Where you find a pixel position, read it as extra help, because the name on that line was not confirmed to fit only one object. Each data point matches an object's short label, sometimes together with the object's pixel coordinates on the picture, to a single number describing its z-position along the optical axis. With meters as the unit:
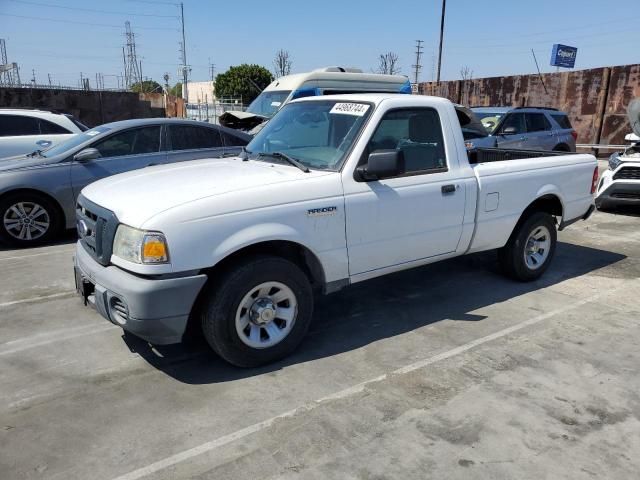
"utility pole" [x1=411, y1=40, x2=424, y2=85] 64.00
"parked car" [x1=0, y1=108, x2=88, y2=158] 9.34
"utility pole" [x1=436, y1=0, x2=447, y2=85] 30.44
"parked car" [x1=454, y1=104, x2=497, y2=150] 10.41
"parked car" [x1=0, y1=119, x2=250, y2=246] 6.78
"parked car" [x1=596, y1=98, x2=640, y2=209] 9.02
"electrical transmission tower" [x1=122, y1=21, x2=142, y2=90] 79.32
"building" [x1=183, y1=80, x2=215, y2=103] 91.27
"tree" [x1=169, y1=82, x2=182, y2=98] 111.69
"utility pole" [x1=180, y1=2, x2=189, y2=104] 52.28
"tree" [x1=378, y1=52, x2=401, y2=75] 50.81
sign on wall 29.55
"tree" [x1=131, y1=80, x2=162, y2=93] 84.65
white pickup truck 3.25
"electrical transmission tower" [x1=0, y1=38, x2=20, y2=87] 36.19
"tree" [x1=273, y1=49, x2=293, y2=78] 63.53
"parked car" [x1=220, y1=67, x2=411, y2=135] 11.52
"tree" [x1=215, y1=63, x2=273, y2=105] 67.88
